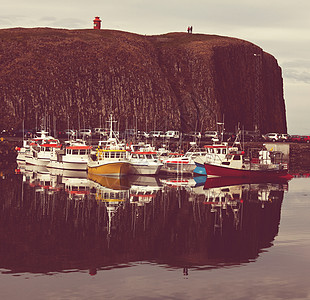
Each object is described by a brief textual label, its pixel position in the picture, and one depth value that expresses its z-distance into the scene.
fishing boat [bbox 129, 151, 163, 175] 67.94
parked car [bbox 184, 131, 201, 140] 140.50
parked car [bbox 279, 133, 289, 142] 133.10
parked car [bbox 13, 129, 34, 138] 129.07
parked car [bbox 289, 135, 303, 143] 130.62
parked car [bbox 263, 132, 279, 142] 134.07
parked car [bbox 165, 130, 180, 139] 129.43
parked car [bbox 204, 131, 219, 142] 133.69
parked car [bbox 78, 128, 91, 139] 124.25
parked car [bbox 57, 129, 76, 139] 131.86
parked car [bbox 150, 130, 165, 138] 126.81
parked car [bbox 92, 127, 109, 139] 133.80
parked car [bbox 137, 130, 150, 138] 122.44
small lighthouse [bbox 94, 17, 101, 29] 195.25
